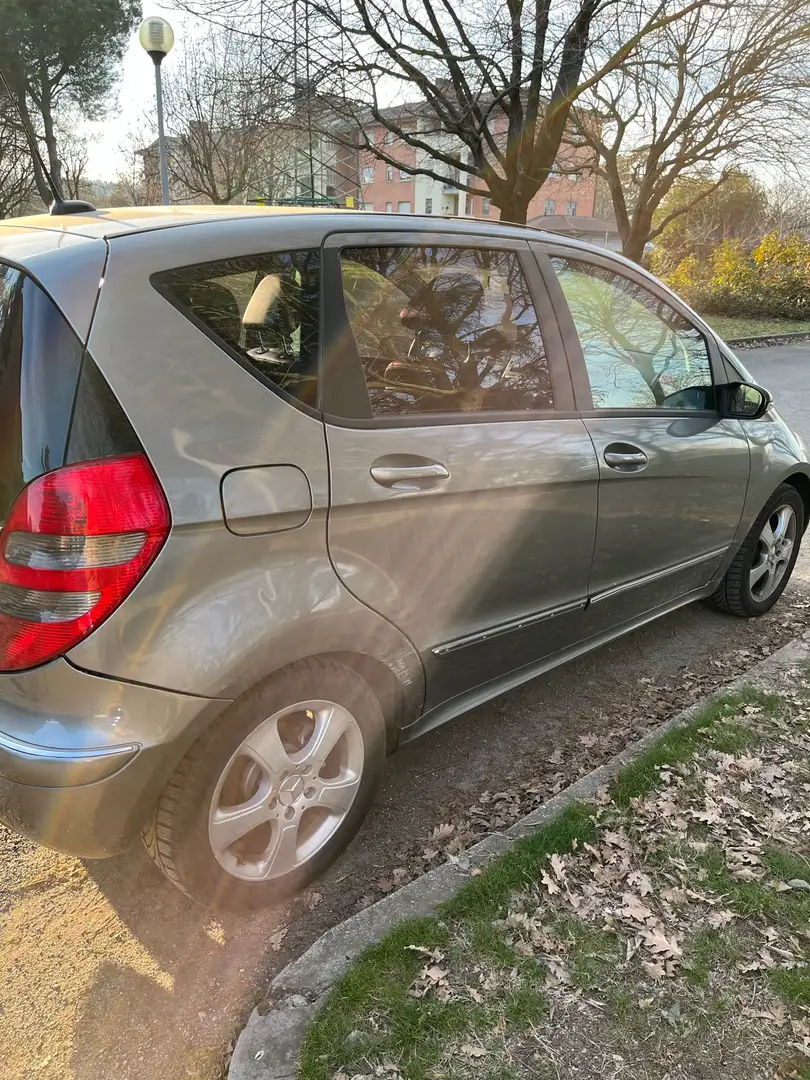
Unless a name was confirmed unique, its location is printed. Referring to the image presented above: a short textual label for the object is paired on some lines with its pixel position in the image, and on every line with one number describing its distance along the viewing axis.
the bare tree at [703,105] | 11.97
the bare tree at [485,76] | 11.14
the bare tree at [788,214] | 30.67
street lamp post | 8.85
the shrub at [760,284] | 21.69
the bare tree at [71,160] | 24.19
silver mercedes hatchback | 1.66
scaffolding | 11.22
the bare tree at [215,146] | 14.26
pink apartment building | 53.97
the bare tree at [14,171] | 22.27
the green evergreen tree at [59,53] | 20.14
